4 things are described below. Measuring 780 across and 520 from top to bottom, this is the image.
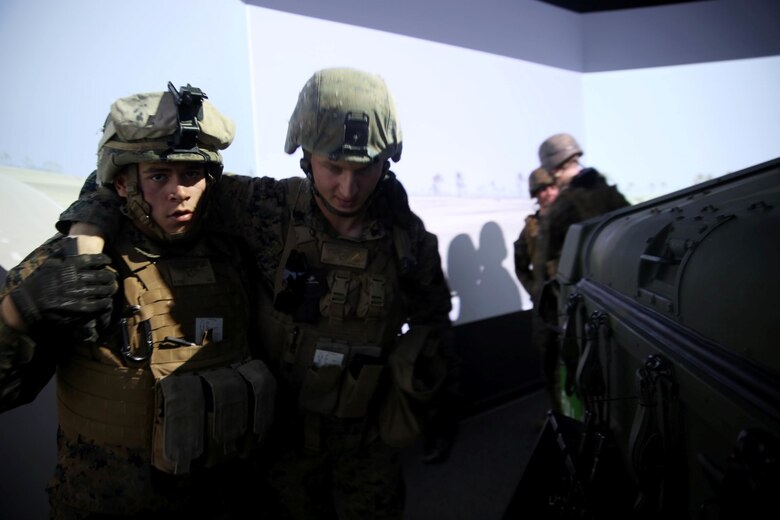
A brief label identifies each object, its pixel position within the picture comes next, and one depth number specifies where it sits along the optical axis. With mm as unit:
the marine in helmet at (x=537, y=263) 2912
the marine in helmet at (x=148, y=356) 1107
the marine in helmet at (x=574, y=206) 2596
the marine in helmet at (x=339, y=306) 1409
